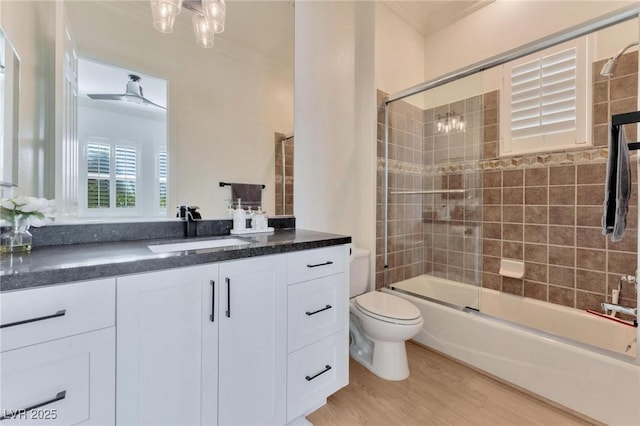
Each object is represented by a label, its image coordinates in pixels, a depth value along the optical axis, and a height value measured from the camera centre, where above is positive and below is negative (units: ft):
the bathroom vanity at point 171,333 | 2.41 -1.35
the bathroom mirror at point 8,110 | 3.41 +1.26
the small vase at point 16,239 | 3.21 -0.34
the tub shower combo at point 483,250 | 4.95 -1.11
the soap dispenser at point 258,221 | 5.36 -0.22
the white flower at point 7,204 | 3.14 +0.07
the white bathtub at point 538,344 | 4.38 -2.64
